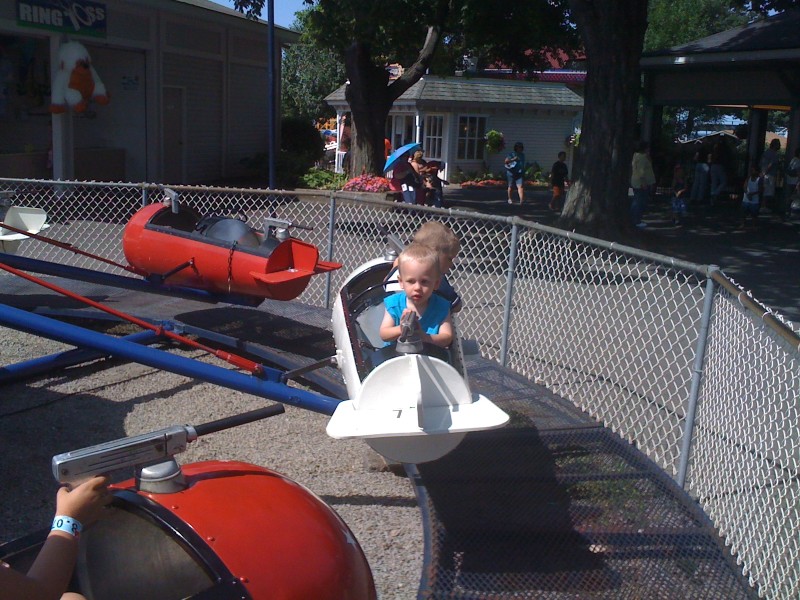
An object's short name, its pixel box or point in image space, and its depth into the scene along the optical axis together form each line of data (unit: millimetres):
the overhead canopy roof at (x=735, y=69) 18844
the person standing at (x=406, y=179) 14133
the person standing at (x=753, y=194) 16547
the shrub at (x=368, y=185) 16828
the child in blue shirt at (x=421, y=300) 4102
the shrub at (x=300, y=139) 26531
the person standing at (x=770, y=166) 18875
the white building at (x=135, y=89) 15859
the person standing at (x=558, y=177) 20422
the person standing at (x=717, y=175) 21875
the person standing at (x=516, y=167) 21906
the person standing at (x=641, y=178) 16297
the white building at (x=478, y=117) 30625
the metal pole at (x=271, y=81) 14342
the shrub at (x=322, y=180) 21372
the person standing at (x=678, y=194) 18031
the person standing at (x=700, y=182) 22312
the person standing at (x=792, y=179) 18375
